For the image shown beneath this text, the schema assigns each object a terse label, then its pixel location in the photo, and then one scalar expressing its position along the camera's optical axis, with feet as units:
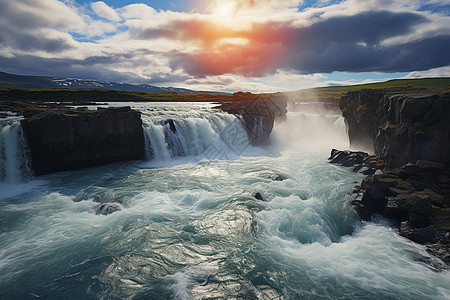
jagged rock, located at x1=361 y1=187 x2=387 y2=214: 50.26
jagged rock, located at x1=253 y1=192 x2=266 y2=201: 57.60
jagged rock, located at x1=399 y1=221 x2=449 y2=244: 39.37
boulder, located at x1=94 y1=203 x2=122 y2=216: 51.31
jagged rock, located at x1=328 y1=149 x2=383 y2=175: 77.30
